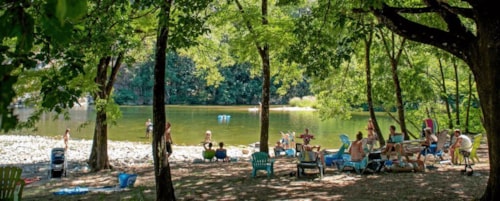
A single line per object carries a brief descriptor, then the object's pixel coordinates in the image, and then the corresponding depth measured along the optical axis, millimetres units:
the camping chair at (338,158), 11291
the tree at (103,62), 6172
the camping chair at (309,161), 9914
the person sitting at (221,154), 15055
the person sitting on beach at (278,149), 16875
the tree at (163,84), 6383
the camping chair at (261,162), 10539
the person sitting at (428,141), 11297
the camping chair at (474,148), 10688
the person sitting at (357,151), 10250
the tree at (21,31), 1335
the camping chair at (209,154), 15055
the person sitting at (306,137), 15089
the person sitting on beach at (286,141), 19273
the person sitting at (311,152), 10023
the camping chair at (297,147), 14899
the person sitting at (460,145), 10164
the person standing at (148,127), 30734
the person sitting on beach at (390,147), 10784
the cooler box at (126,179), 9859
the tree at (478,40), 5539
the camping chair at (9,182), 7023
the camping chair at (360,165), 10172
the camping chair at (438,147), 11391
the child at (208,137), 17609
